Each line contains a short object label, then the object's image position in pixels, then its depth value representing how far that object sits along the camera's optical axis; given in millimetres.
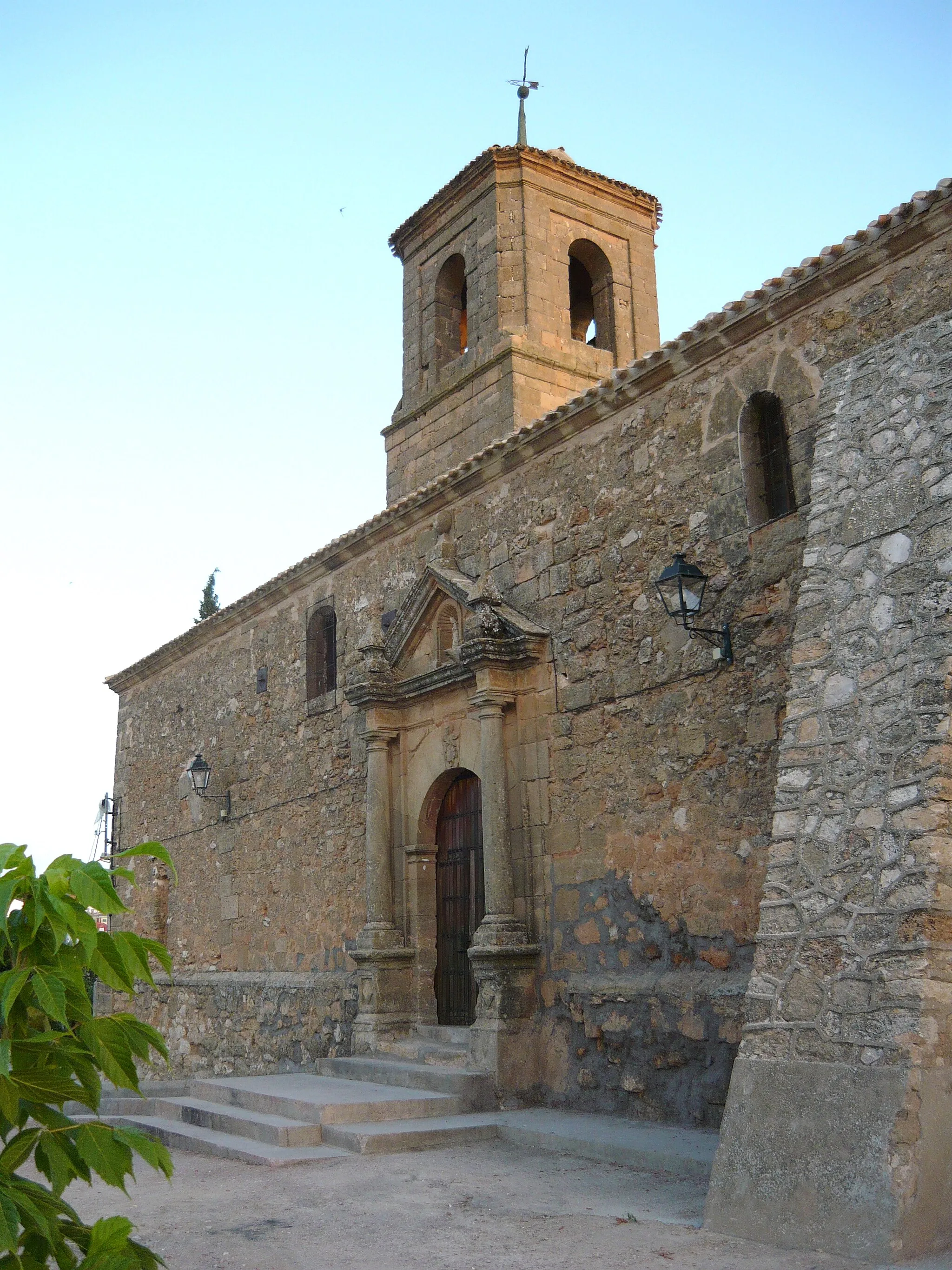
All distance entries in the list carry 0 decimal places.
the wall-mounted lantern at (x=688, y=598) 6547
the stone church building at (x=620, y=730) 4086
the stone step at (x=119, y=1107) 8516
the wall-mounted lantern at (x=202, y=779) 12344
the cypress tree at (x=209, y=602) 23672
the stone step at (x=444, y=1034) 8281
